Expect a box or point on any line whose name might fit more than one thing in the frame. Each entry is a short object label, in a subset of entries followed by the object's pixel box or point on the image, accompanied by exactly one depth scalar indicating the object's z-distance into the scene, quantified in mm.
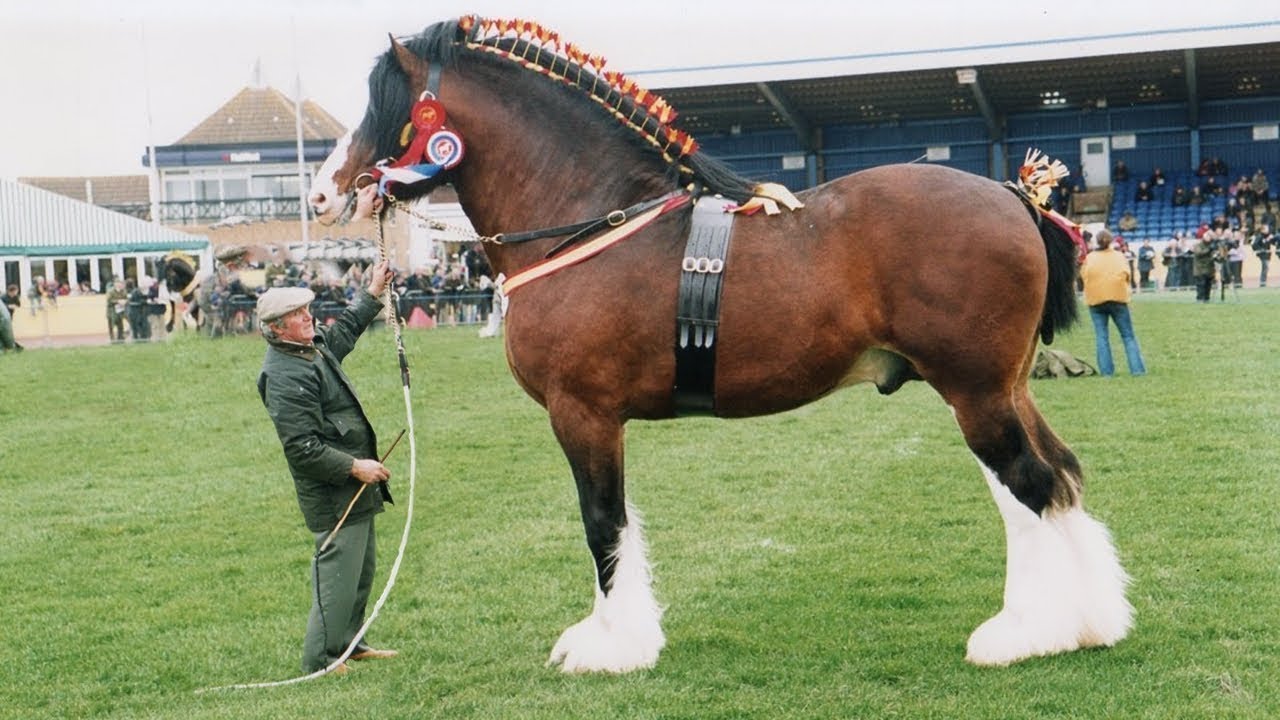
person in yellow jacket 16906
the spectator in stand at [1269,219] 37844
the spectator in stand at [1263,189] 39781
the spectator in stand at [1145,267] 33594
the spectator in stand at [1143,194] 42750
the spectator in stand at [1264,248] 32188
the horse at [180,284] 29422
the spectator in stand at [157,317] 29906
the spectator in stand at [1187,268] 32594
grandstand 40344
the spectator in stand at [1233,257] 30844
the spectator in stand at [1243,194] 39750
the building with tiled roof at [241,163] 60438
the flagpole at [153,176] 47825
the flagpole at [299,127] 45500
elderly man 6590
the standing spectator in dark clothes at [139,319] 30094
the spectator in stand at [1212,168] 42469
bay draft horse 5754
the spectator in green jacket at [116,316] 31438
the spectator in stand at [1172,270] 32875
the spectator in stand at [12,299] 33875
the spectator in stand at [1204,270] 27812
